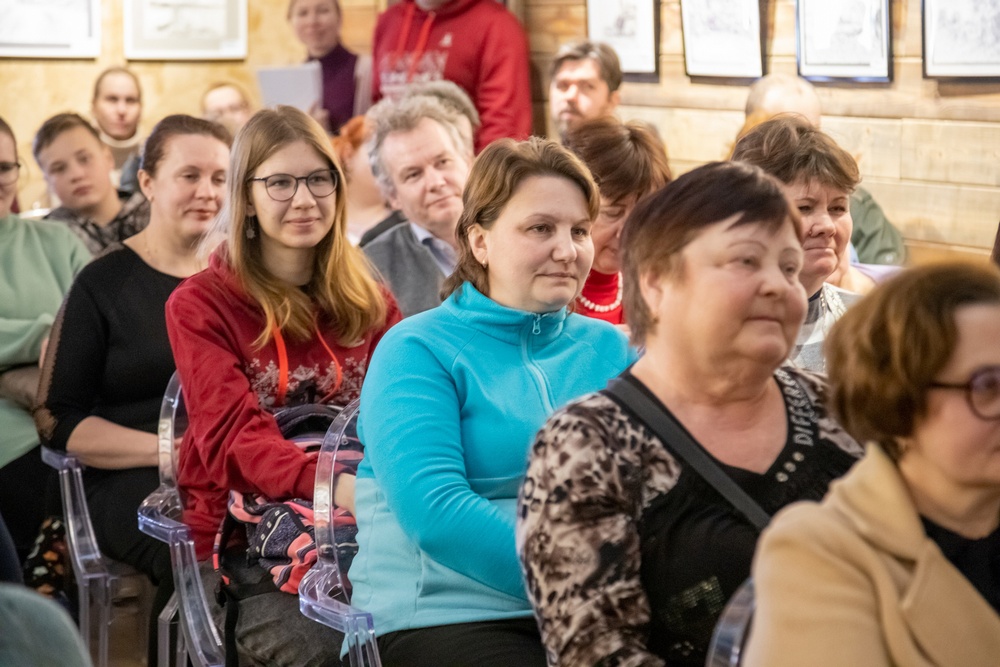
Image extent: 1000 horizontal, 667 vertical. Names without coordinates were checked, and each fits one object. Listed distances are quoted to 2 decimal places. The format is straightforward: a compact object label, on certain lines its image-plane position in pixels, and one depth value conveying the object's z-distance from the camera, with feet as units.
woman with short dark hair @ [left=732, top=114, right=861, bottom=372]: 14.30
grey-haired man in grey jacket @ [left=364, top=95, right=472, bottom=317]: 21.52
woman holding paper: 39.54
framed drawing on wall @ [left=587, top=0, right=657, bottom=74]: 32.21
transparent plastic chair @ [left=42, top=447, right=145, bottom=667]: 18.26
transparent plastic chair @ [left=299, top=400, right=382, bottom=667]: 12.38
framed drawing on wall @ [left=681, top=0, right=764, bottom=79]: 28.83
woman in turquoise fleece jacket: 11.95
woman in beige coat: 7.71
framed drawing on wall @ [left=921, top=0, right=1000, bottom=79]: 23.40
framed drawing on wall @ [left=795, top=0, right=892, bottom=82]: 25.68
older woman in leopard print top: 9.42
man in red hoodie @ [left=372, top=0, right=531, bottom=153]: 34.38
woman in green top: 20.91
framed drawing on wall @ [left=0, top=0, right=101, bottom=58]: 43.87
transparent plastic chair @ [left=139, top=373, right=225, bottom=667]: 15.50
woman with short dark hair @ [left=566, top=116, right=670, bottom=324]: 16.90
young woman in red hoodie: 15.54
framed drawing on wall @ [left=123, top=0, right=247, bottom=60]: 45.96
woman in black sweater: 18.09
